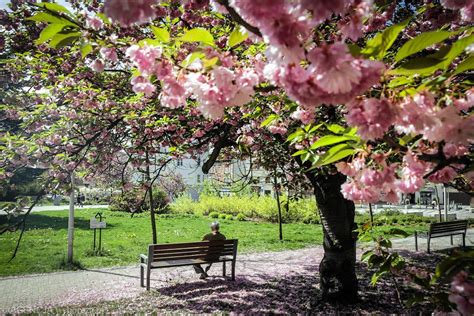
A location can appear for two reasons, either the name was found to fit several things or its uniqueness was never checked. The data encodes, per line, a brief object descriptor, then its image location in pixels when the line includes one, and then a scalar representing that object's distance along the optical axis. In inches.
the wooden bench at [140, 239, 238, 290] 273.3
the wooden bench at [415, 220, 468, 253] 406.3
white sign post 379.4
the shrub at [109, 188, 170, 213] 1004.5
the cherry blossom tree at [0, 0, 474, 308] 44.5
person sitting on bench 308.6
